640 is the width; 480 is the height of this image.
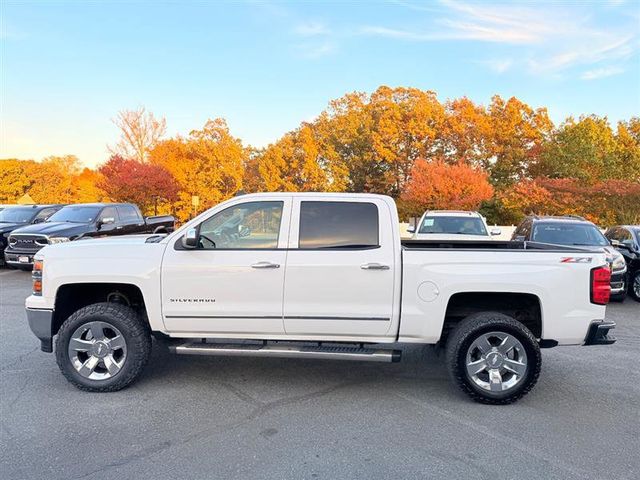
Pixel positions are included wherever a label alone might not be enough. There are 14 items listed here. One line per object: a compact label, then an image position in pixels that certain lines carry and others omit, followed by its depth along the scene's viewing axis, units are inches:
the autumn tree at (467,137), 1480.1
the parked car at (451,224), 486.3
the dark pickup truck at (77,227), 434.0
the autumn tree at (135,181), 1030.4
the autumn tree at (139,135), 1398.9
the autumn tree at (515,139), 1441.9
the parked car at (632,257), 375.2
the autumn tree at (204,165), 1186.6
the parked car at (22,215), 526.8
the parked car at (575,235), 346.3
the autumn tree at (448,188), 1050.1
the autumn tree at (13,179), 1850.4
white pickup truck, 169.8
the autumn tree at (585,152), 1141.7
